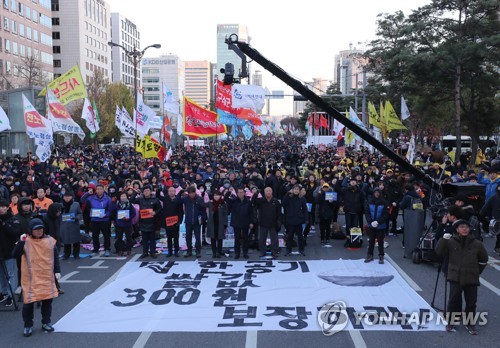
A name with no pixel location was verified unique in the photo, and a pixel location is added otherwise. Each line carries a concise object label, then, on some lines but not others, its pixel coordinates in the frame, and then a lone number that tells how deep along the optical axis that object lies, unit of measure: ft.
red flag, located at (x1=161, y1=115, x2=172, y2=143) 80.94
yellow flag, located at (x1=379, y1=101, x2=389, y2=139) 80.74
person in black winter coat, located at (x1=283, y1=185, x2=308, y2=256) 37.17
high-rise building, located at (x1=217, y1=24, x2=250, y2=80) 516.53
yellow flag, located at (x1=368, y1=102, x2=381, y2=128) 85.05
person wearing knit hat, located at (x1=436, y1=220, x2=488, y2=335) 21.43
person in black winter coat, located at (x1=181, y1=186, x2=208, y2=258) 36.73
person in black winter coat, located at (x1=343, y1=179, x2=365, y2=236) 40.73
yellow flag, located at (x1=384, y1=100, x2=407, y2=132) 75.66
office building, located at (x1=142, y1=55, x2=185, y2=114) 483.51
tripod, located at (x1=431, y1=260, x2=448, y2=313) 24.57
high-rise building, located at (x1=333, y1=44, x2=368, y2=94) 408.42
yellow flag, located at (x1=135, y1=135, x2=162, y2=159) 59.98
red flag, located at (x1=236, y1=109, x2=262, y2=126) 81.65
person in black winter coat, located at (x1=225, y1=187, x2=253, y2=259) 36.06
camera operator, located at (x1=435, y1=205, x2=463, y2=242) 24.45
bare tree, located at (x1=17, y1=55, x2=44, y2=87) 164.91
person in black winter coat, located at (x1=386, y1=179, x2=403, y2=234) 44.09
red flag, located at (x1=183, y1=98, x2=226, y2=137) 67.72
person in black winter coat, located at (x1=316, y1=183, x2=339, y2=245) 40.86
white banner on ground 22.79
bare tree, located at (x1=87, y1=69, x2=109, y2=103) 173.68
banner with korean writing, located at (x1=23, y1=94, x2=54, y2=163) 49.52
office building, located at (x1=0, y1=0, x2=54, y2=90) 206.49
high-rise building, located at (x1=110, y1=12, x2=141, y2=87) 384.68
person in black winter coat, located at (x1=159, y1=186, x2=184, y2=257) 36.27
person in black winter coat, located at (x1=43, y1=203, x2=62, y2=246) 31.94
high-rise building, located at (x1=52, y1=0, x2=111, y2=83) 280.92
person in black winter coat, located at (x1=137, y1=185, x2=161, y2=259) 35.81
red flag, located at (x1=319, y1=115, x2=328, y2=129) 154.92
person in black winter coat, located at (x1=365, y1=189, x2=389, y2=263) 34.37
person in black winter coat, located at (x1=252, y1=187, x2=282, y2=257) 36.29
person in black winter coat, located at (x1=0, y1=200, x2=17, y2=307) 24.97
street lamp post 85.20
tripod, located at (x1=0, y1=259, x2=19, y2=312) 25.27
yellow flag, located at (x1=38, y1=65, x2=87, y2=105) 65.67
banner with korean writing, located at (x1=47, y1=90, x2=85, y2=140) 59.73
